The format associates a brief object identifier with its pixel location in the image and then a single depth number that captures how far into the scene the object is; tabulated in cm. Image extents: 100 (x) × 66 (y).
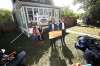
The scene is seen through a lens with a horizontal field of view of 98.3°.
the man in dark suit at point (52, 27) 380
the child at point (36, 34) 346
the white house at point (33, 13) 468
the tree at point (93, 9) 544
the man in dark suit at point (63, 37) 349
